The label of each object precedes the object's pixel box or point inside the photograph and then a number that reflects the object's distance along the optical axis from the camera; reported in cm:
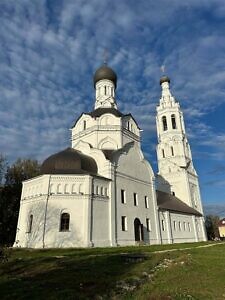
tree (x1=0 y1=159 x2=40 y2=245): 3222
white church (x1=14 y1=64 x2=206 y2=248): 2355
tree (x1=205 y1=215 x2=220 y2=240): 6865
